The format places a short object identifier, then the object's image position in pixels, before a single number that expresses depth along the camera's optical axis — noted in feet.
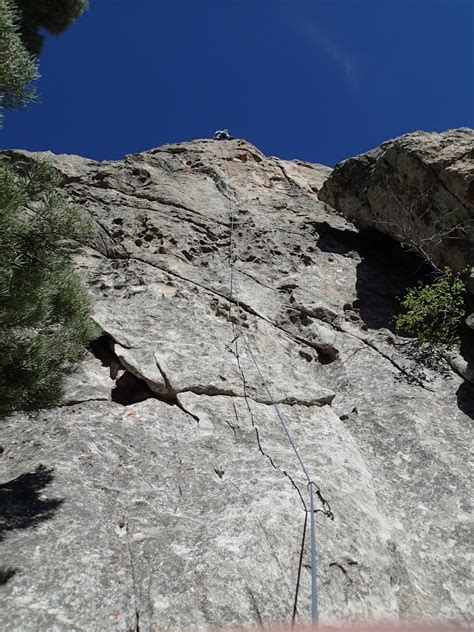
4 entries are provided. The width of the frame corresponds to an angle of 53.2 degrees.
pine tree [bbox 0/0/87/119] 17.97
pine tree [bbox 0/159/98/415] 18.02
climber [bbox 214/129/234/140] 78.28
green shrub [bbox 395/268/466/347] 37.99
